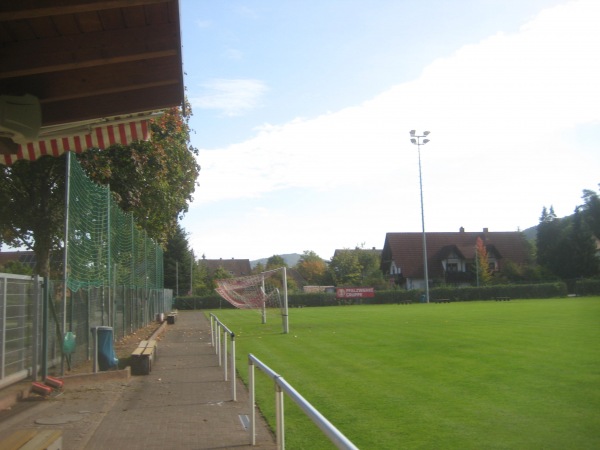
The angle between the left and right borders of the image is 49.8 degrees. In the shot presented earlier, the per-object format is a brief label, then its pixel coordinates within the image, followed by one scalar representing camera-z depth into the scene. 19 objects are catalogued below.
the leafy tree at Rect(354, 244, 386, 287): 100.19
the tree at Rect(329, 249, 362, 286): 96.00
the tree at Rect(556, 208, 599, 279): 72.81
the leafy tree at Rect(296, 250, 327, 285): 120.88
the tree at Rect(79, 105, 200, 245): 24.27
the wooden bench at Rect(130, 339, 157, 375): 14.03
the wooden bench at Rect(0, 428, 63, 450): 5.18
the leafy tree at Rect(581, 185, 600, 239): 61.11
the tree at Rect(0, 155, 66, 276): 24.05
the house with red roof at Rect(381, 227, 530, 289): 82.19
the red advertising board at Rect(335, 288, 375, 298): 65.94
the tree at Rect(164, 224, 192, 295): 78.44
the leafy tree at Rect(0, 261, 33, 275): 35.76
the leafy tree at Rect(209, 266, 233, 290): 90.44
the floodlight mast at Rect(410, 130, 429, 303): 57.34
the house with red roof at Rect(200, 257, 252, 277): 136.12
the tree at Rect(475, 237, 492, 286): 76.88
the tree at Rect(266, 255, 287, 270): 116.06
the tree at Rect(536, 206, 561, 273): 76.00
